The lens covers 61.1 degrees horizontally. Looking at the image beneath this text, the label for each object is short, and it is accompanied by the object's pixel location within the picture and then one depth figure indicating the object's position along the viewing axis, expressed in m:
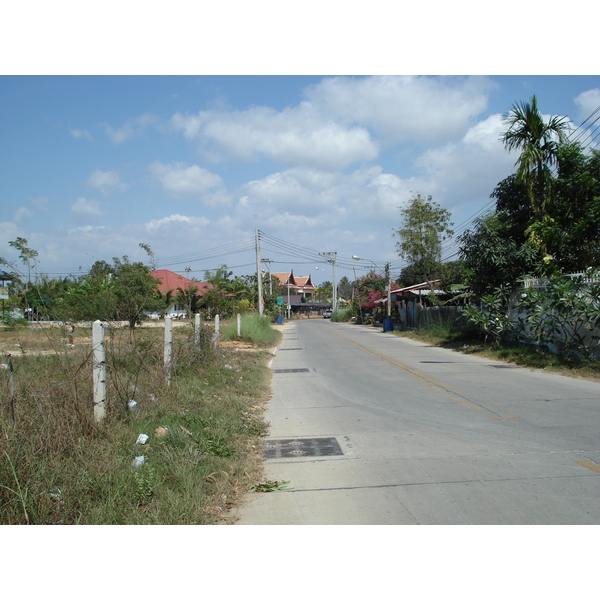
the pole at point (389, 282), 42.78
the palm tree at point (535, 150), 18.44
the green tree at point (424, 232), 35.94
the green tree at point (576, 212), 17.66
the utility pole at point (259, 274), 41.88
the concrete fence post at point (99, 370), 6.09
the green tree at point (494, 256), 18.70
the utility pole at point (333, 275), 75.51
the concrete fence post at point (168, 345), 9.56
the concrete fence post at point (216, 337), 15.35
